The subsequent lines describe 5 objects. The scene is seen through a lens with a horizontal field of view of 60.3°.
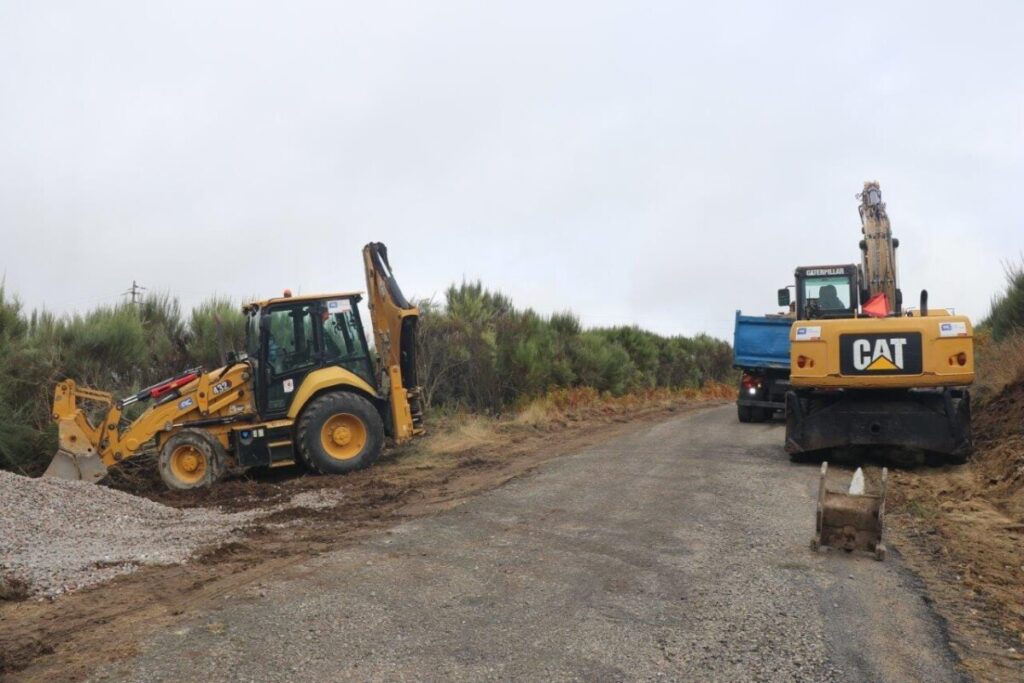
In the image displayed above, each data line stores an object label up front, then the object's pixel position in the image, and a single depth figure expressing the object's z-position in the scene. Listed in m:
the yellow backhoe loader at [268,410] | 11.38
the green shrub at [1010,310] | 19.11
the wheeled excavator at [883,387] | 10.84
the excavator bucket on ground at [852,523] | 6.61
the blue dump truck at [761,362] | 17.80
